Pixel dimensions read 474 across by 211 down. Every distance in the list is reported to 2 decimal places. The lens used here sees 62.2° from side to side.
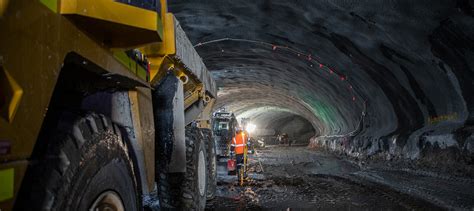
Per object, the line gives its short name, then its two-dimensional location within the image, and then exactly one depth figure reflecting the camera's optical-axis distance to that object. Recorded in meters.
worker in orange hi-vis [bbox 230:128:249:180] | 8.77
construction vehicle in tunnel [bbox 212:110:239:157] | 12.44
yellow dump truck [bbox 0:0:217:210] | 1.37
